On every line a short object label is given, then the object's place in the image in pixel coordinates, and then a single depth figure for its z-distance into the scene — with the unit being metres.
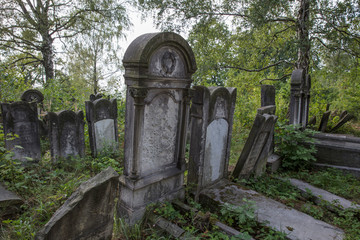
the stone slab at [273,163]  5.12
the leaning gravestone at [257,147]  4.20
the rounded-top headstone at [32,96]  7.50
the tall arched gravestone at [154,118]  2.75
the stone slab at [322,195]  3.71
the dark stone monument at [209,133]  3.48
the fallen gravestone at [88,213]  1.73
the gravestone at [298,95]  6.11
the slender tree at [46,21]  9.88
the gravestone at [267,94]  5.91
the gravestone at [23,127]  4.56
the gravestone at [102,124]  5.45
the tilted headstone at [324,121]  7.56
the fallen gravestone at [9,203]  3.08
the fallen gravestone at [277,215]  2.88
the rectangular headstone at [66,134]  4.84
